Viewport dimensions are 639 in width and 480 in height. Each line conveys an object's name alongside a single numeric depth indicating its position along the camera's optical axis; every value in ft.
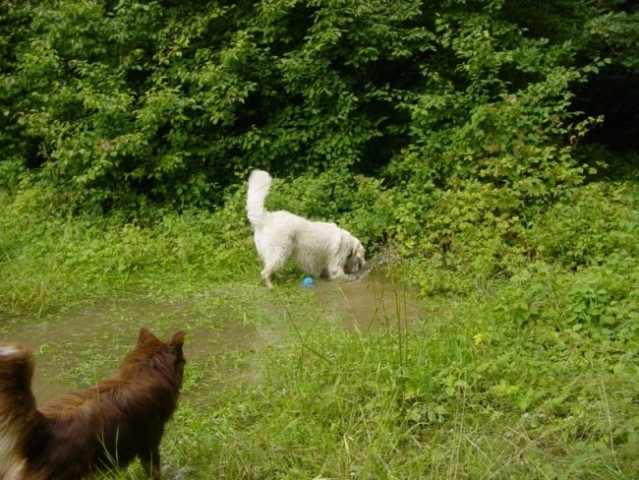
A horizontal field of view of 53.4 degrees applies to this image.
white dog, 23.18
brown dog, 7.64
